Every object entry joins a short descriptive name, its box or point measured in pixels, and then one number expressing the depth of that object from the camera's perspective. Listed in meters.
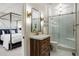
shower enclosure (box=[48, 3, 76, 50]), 1.66
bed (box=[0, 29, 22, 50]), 1.57
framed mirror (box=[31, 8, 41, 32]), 1.72
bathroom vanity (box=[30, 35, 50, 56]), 1.67
